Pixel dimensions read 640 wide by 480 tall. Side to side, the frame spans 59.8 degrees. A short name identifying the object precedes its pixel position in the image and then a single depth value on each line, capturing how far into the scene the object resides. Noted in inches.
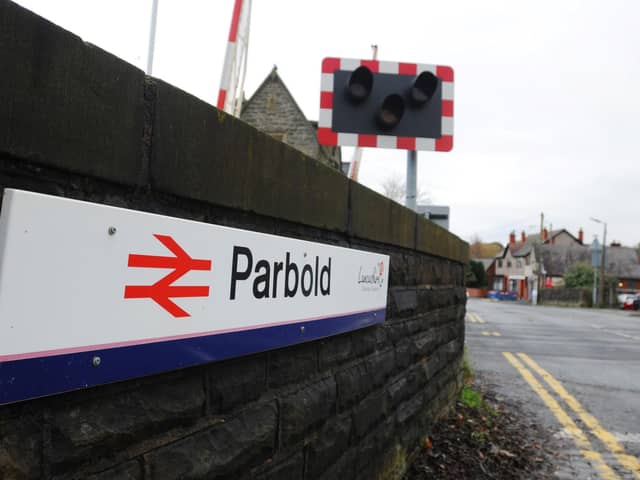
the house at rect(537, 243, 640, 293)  2684.5
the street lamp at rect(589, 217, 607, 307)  1834.2
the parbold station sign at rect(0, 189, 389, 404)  43.6
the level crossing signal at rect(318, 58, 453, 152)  183.6
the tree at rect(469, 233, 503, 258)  4475.9
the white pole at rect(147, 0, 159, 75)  212.7
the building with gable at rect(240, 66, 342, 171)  1046.4
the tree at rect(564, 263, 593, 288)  2191.2
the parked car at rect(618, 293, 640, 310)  1795.0
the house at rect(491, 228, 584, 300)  2844.5
